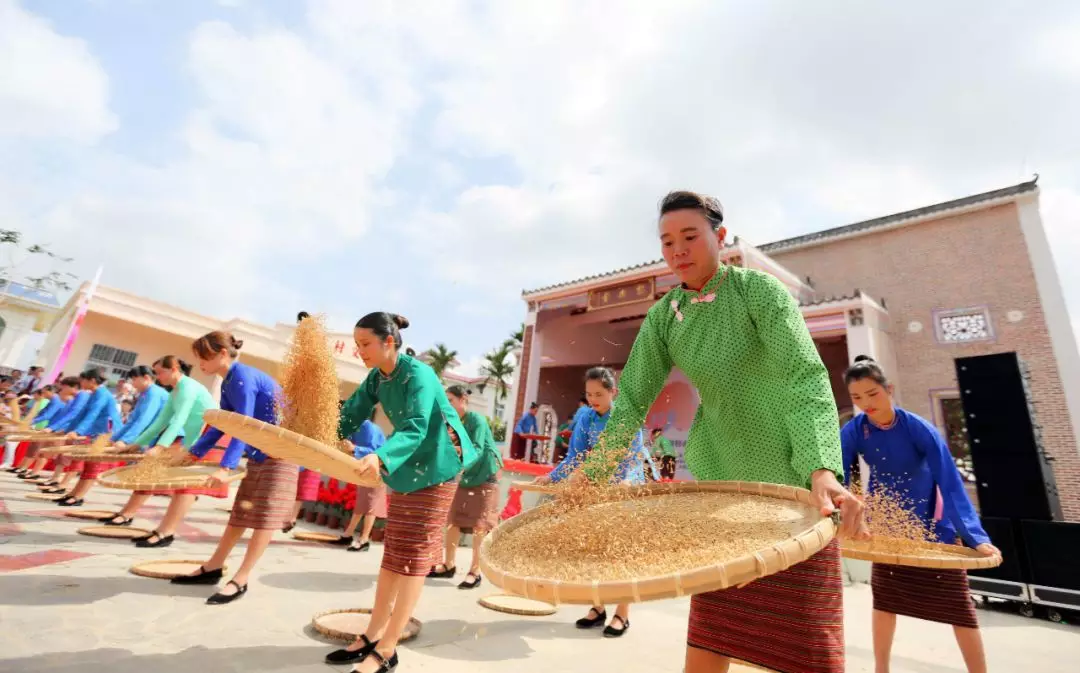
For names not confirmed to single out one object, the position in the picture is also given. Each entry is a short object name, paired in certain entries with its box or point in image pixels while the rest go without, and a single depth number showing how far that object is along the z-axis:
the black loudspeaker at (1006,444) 5.62
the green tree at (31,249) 18.20
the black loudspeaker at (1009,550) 5.52
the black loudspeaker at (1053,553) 5.24
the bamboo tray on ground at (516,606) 3.54
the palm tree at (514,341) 28.36
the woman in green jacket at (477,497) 4.76
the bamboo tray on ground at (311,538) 5.89
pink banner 15.13
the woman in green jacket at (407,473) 2.31
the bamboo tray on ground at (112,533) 4.43
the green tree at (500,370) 29.70
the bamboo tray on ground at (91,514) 5.33
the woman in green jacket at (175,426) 4.25
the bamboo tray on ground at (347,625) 2.62
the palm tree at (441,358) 29.91
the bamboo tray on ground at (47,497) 6.22
